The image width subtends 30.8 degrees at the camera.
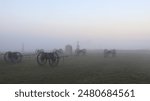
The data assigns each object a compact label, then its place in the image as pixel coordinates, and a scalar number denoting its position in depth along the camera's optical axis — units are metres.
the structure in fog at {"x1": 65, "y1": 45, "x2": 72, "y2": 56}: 53.75
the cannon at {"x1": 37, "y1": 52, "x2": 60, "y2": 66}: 22.28
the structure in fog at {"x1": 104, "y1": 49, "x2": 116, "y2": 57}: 44.45
